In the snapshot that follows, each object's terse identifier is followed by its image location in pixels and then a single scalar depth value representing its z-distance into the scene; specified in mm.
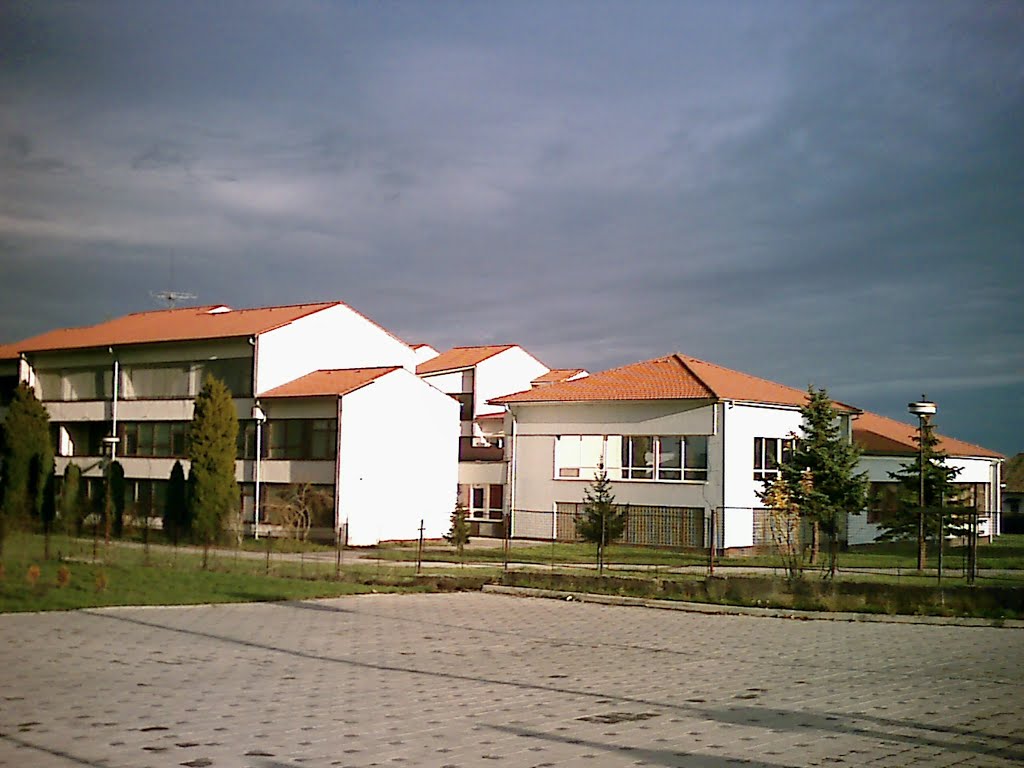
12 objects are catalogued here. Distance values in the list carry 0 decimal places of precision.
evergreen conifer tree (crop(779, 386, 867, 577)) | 38156
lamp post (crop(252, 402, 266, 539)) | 41688
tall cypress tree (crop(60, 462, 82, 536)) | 45656
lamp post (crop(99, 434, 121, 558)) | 46138
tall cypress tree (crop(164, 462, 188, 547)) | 42281
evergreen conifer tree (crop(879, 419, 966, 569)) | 37969
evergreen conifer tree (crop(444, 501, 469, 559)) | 35906
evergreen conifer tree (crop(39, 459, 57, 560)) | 46338
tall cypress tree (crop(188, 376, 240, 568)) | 40156
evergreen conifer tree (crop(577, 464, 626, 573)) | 36406
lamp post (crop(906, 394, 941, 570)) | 30531
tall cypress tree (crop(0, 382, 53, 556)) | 46500
